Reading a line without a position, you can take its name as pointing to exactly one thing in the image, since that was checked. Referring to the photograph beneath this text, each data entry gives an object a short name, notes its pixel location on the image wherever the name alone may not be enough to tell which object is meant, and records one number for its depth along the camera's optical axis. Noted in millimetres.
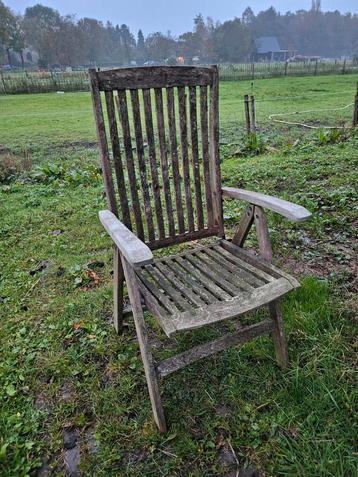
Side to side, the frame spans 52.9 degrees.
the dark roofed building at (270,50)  83000
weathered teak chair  1553
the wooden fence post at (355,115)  6990
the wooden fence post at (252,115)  7047
